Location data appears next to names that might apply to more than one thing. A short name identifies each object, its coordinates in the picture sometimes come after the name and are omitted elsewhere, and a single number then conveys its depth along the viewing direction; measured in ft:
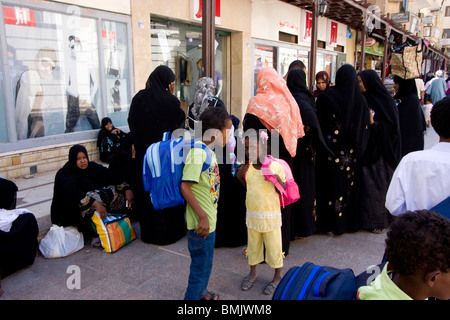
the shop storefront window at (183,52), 25.61
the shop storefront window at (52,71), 17.37
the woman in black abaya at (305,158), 11.34
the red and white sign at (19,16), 16.53
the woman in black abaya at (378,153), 12.98
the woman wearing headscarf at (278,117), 10.47
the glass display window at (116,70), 21.44
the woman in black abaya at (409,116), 14.24
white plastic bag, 11.03
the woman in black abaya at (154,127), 11.30
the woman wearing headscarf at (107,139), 20.13
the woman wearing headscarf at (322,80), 14.48
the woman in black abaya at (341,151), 11.91
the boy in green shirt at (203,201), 7.41
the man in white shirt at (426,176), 5.82
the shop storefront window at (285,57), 38.73
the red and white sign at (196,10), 26.31
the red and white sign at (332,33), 46.83
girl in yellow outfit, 9.04
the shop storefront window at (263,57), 34.50
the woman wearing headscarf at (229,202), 11.32
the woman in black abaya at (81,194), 11.39
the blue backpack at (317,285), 4.71
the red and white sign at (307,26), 41.27
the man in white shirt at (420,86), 35.46
